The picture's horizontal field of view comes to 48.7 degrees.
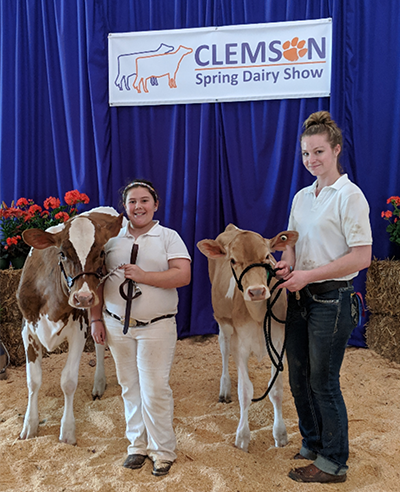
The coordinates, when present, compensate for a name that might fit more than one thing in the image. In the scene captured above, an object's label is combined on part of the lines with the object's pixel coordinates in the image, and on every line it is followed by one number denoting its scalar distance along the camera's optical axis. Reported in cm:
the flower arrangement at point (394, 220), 414
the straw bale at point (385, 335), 411
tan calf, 221
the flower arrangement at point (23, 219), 417
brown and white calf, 243
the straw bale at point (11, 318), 402
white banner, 444
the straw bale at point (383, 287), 405
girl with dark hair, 229
